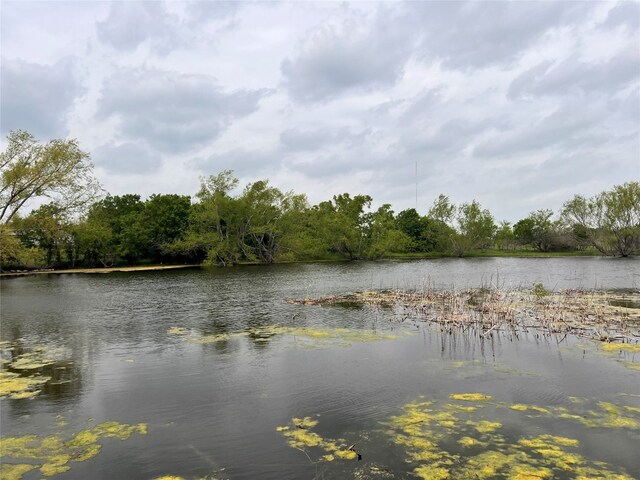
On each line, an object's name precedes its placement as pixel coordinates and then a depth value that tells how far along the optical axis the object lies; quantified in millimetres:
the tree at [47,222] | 46906
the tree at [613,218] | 86750
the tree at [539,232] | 115650
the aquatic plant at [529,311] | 18312
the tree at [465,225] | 103000
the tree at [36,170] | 43344
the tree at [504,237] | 123062
